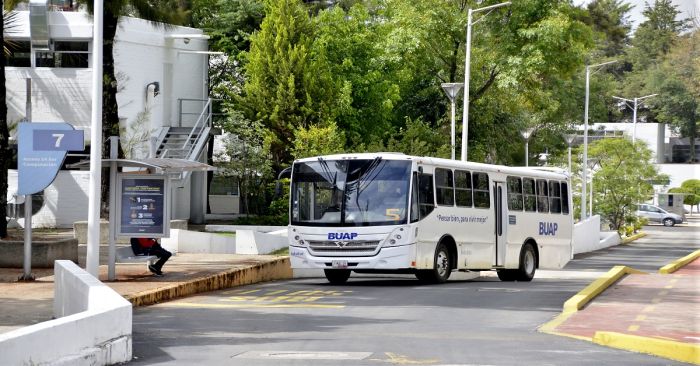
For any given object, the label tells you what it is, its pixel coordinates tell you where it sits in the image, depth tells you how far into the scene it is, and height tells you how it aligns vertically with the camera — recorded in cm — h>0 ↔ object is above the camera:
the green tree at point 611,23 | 10338 +1640
